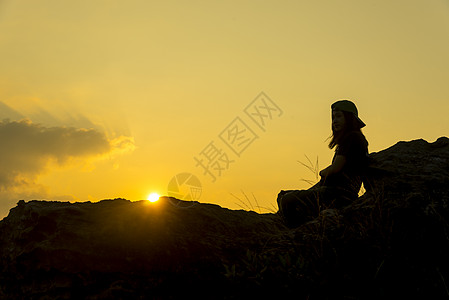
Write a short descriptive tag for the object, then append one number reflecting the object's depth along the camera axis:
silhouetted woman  5.41
